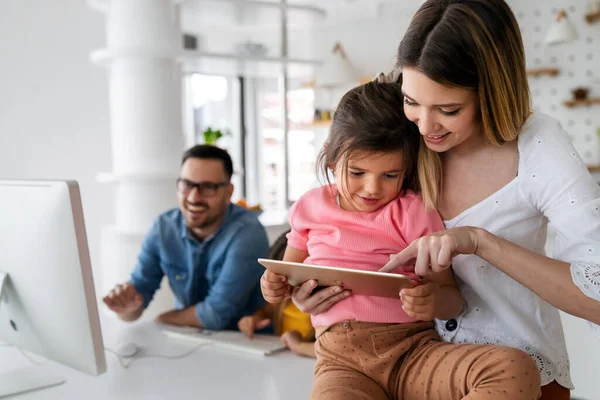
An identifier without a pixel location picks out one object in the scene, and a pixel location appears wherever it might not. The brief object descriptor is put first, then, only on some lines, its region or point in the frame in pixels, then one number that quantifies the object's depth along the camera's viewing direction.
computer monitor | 1.27
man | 2.16
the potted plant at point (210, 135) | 3.96
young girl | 1.16
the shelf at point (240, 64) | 2.98
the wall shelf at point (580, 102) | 5.09
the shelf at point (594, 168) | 5.08
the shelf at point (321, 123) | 6.27
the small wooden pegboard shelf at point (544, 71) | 5.32
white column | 2.79
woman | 1.07
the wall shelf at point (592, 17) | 4.99
